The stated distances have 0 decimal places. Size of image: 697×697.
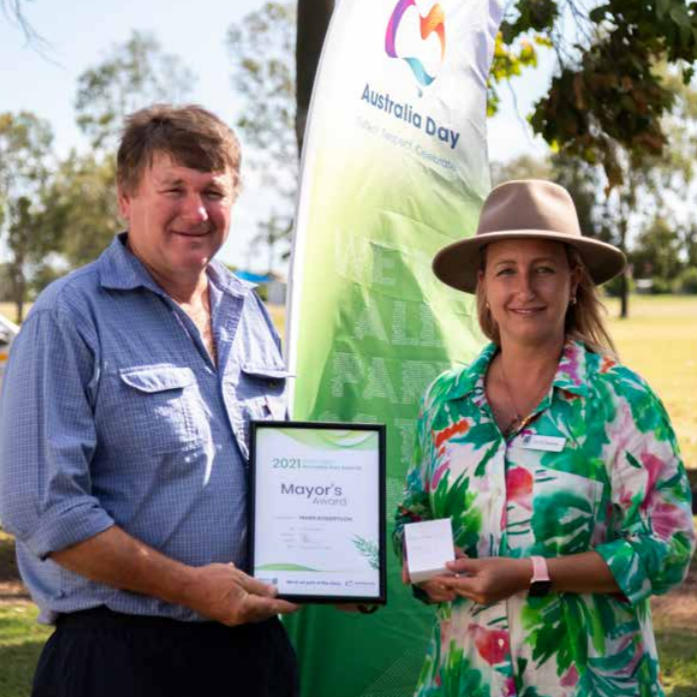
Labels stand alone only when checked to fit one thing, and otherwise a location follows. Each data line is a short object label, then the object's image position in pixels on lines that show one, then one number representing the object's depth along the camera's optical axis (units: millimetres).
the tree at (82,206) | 62719
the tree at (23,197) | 64438
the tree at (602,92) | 8898
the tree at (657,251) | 73125
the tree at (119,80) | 58531
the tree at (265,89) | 51781
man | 2803
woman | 2883
